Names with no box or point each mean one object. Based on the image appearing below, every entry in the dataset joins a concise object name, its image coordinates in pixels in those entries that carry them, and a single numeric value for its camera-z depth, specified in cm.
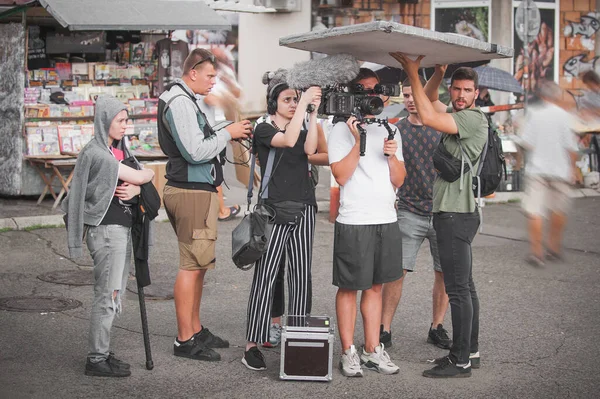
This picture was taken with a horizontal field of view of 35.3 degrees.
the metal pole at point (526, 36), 1544
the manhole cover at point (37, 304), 768
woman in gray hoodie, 593
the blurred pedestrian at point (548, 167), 945
